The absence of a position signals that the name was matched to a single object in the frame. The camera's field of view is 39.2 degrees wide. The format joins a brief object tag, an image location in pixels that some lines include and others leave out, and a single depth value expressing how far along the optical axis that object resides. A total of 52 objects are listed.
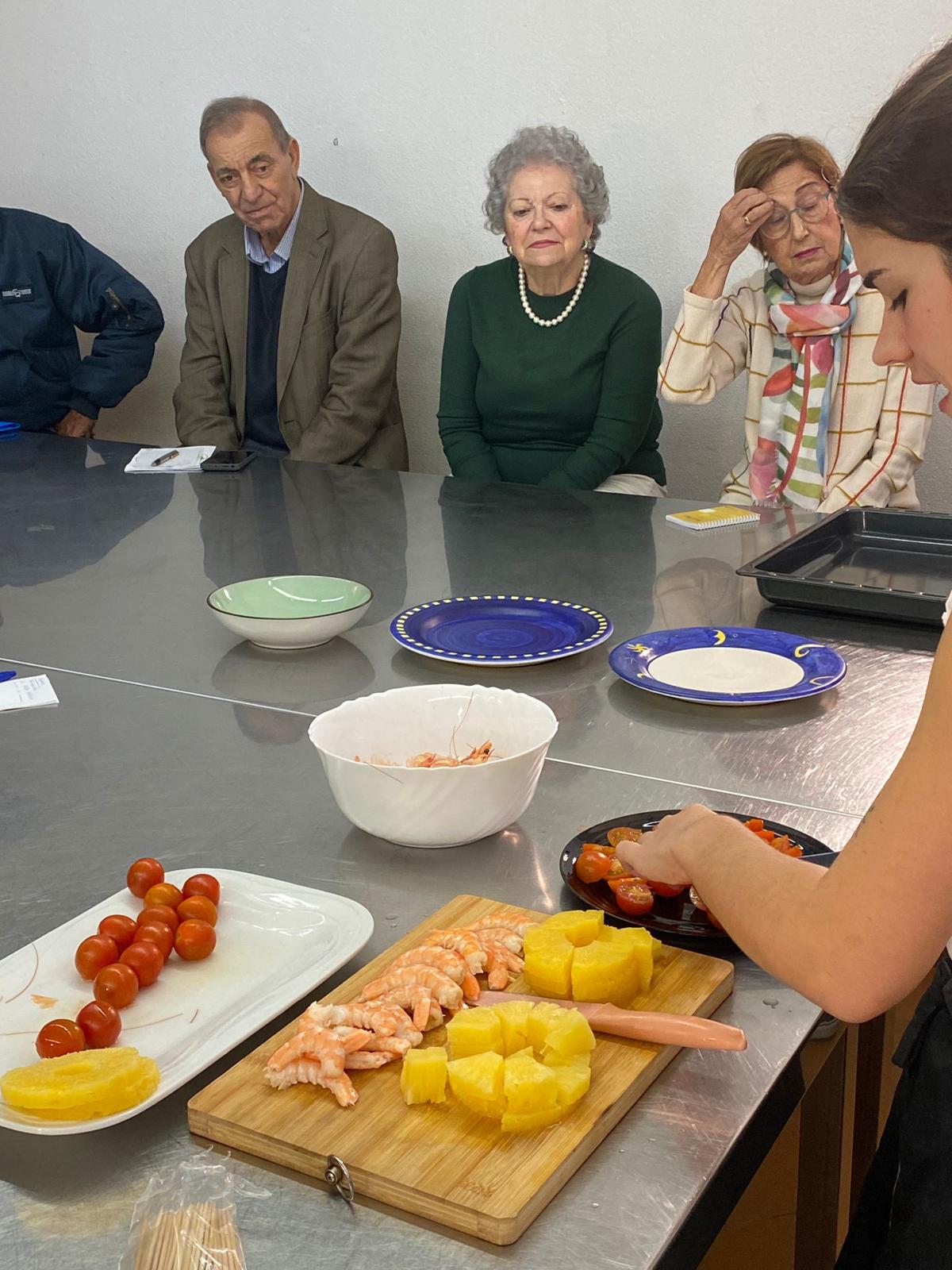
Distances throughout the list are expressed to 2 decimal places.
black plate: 1.02
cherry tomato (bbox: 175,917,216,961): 1.00
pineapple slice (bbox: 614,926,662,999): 0.94
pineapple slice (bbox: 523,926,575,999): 0.93
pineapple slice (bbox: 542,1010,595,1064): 0.83
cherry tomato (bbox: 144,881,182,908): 1.05
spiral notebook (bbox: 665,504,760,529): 2.35
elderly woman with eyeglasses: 2.92
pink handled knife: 0.88
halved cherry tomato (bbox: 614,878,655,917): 1.05
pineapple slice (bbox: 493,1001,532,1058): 0.85
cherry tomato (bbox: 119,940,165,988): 0.96
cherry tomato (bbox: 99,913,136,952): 1.01
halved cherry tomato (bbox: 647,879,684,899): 1.06
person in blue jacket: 4.38
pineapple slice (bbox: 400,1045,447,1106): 0.82
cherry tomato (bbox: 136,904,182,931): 1.01
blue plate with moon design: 1.54
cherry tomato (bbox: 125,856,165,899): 1.08
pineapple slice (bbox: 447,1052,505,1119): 0.79
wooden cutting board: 0.75
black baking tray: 1.79
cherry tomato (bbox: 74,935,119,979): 0.98
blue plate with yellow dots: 1.69
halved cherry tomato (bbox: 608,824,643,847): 1.14
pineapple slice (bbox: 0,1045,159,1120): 0.81
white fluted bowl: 1.16
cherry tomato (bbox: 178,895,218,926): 1.03
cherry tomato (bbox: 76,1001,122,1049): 0.89
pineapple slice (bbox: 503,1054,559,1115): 0.78
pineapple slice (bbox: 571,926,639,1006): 0.91
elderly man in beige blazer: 3.88
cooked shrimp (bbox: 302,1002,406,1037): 0.88
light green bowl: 1.74
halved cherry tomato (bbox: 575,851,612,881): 1.09
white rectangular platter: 0.90
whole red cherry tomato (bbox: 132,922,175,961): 0.99
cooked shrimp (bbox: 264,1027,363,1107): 0.84
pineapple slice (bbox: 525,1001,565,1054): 0.84
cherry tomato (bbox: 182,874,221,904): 1.07
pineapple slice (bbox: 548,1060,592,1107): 0.81
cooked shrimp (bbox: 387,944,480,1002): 0.94
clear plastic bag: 0.73
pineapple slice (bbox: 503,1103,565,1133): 0.79
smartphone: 3.00
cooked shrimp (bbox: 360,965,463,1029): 0.91
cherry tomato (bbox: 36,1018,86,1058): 0.88
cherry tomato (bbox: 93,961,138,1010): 0.94
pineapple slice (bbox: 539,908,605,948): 0.96
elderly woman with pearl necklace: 3.35
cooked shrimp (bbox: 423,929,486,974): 0.96
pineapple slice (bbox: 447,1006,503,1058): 0.84
